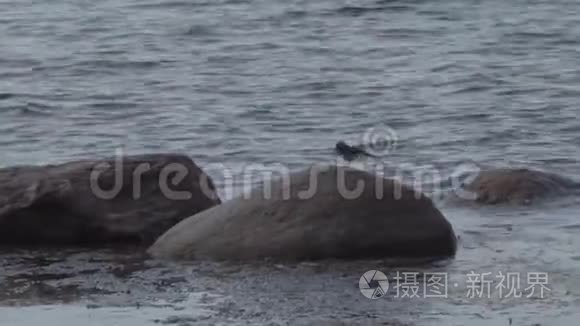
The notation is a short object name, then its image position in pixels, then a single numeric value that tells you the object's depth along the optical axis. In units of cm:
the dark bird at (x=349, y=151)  2399
